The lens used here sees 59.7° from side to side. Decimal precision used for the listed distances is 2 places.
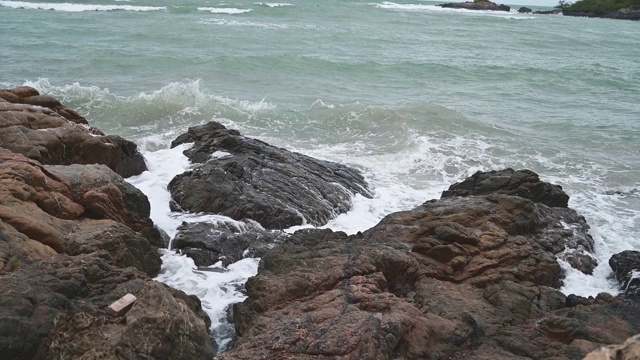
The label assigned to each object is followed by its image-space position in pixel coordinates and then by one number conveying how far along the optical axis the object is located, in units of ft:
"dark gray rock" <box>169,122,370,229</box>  31.40
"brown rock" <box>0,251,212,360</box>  16.35
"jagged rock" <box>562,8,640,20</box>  239.91
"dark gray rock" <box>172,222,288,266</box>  27.14
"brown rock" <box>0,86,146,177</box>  28.89
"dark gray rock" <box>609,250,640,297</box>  27.22
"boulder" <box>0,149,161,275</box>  20.34
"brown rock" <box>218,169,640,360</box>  18.39
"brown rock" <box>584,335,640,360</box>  9.77
